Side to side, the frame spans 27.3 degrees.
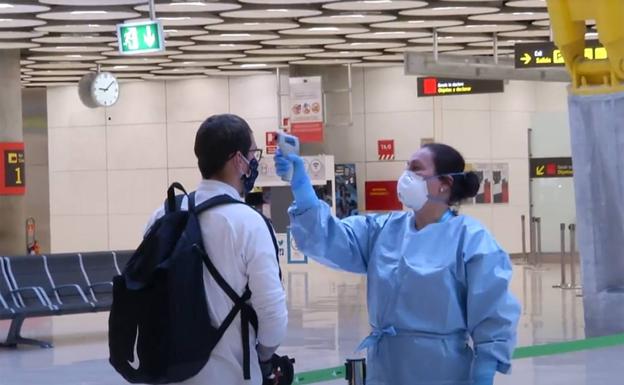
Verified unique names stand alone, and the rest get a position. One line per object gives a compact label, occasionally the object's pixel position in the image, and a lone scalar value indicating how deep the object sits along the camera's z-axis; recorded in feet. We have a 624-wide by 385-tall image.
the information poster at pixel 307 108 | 88.33
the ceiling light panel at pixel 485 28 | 73.20
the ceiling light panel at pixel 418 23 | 70.33
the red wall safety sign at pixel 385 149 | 93.58
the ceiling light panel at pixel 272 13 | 63.72
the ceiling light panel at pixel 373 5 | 62.28
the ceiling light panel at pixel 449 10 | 64.69
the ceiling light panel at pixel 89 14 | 62.38
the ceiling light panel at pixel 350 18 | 66.90
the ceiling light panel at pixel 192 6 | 60.59
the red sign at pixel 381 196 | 92.58
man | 12.73
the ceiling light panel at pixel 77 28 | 67.10
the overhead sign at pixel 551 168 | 87.97
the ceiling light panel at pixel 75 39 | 72.33
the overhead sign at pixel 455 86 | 80.84
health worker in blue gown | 13.76
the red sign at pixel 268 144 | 89.64
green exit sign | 57.82
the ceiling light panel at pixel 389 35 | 75.56
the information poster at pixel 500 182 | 94.38
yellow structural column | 40.65
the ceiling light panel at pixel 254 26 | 68.72
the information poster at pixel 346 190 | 93.04
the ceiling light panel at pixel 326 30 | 72.23
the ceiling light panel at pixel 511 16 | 68.18
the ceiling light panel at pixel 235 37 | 73.44
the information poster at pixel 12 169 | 75.66
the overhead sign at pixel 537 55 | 70.18
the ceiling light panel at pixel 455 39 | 79.27
